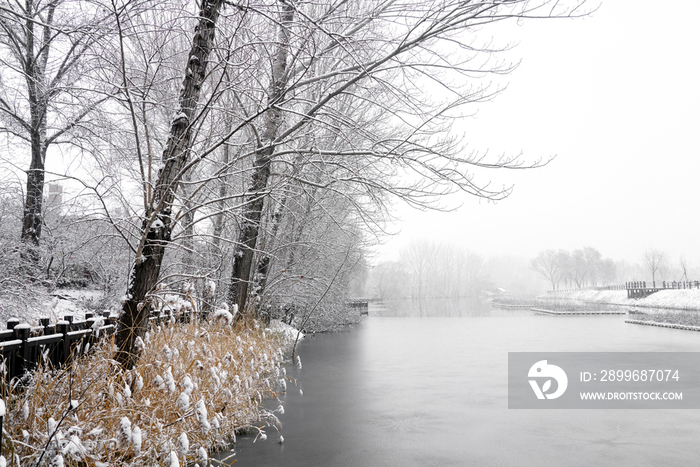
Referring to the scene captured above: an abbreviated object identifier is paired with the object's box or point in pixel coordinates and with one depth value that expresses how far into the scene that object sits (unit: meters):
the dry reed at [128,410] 2.82
